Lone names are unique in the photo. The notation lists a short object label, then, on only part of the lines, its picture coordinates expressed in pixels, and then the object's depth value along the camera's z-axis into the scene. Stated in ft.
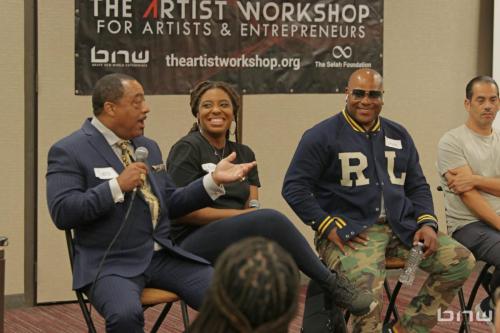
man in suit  15.82
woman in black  17.17
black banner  24.88
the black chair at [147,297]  16.35
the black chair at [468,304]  20.62
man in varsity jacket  19.21
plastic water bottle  19.20
